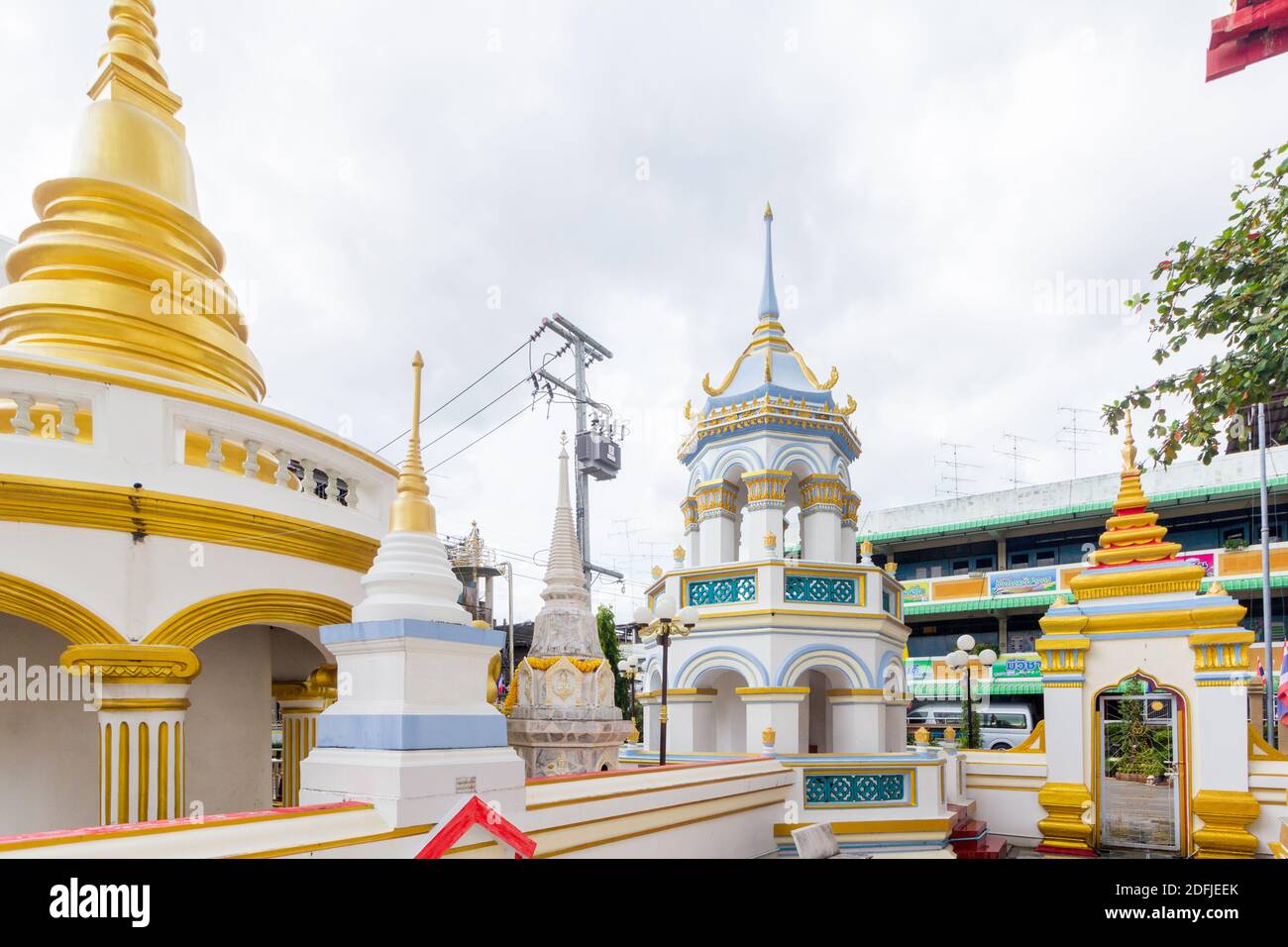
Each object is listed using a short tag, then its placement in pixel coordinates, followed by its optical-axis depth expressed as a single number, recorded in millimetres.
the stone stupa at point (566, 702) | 8750
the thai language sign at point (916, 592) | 32062
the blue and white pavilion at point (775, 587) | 12102
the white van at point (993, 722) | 27203
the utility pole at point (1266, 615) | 20969
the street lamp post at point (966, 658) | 14000
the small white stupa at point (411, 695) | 4773
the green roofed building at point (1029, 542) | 27984
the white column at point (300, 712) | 7734
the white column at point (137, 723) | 5270
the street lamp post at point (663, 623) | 9430
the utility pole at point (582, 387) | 24016
